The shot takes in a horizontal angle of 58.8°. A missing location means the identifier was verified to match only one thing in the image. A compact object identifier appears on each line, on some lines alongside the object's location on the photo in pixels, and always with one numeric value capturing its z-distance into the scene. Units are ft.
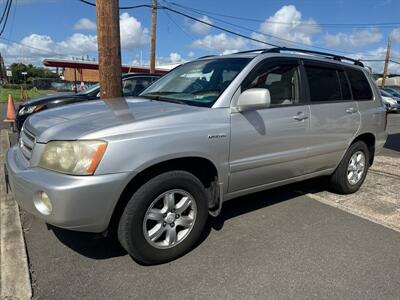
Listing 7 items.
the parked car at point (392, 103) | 65.31
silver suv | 8.45
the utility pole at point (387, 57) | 125.97
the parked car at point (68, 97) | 23.95
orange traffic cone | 38.63
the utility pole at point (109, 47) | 16.67
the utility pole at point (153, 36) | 61.72
